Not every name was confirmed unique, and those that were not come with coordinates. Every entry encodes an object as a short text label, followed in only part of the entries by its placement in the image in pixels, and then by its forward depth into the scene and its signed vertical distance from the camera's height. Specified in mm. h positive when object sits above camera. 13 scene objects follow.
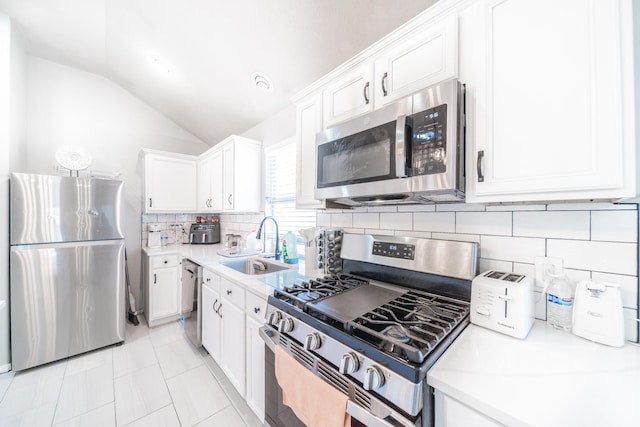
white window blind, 2332 +225
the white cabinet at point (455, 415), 589 -526
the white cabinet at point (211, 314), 1912 -873
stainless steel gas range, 685 -422
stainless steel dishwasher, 2219 -866
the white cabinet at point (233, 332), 1593 -858
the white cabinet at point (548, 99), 661 +358
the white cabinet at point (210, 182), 2842 +377
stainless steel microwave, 895 +261
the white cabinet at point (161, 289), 2789 -929
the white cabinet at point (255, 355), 1401 -877
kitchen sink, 2150 -512
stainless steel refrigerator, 1993 -502
